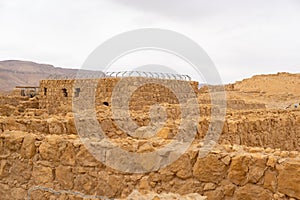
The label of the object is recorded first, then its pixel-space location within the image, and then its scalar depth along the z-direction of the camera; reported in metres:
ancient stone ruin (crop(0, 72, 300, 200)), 3.14
